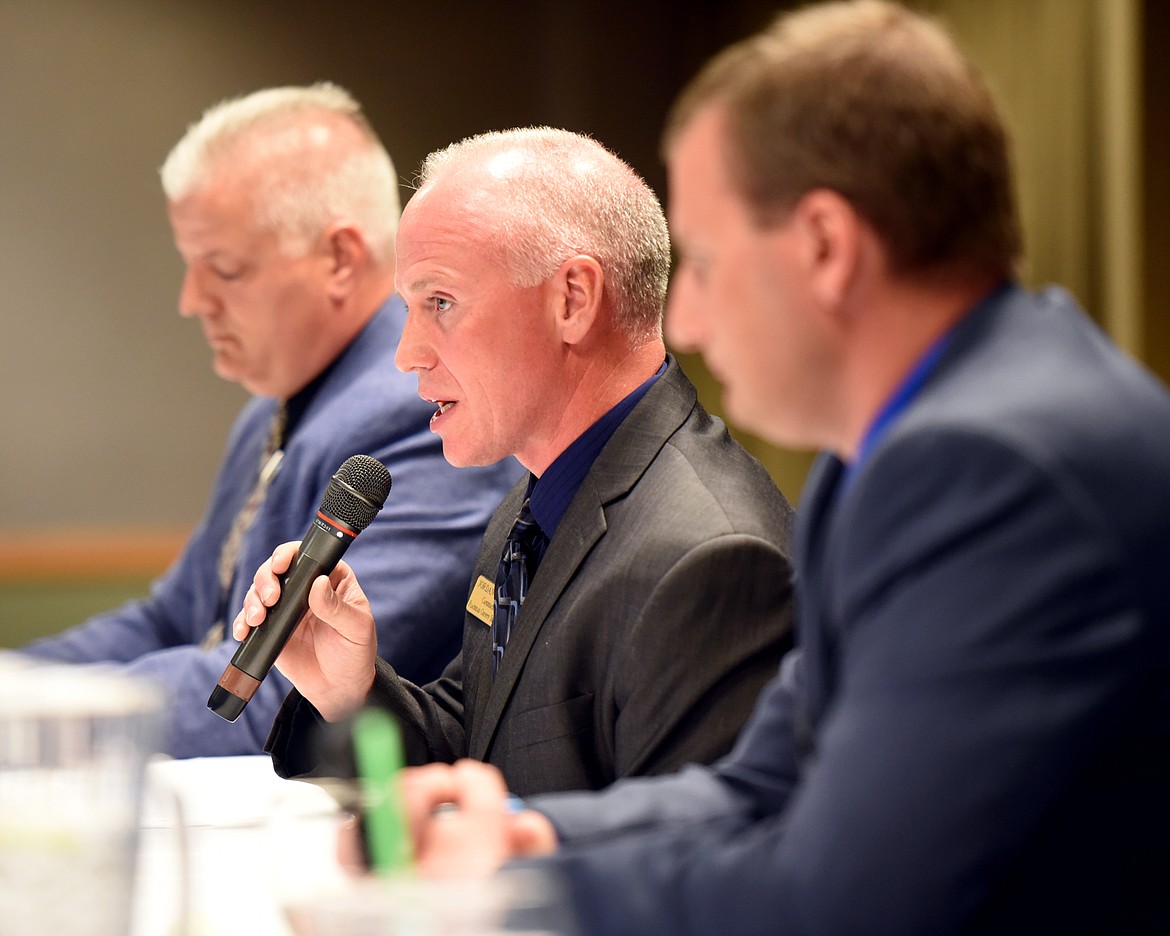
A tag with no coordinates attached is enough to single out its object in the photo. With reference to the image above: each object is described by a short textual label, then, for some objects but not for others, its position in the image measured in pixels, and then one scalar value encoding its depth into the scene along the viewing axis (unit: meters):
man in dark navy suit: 2.18
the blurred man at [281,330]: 3.04
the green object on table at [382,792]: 2.22
